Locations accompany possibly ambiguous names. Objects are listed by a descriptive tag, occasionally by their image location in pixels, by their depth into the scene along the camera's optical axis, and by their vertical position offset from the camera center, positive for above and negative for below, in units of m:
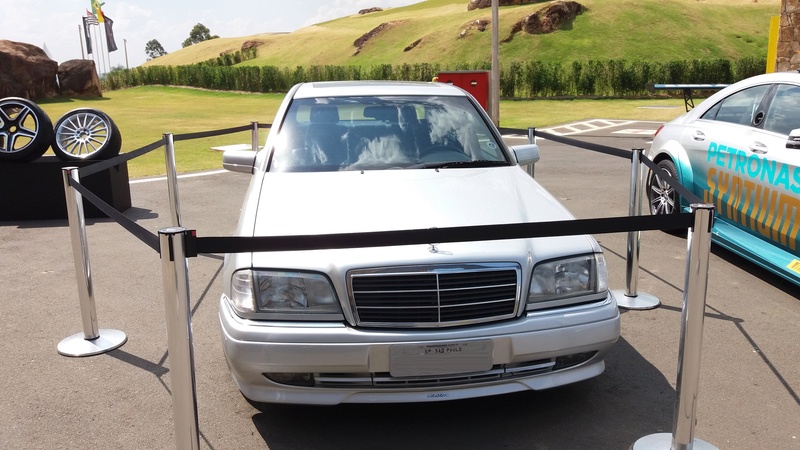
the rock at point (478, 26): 63.91 +4.04
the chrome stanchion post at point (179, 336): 2.71 -0.98
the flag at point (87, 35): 64.98 +3.94
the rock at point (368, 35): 74.94 +4.02
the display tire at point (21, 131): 8.19 -0.56
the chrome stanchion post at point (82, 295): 4.50 -1.35
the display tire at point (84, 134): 8.28 -0.63
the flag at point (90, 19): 65.69 +5.44
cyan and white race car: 5.31 -0.78
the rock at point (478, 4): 82.00 +7.63
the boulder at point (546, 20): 61.47 +4.31
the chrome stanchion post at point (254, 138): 7.68 -0.66
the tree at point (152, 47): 190.25 +8.07
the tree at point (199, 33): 168.62 +10.17
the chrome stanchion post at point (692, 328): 3.02 -1.09
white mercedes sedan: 3.14 -1.05
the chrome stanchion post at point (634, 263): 5.18 -1.40
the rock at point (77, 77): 39.88 +0.12
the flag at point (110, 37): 70.69 +4.06
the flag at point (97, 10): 68.05 +6.43
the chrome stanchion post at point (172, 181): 6.44 -0.90
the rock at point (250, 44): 93.82 +4.14
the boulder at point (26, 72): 34.97 +0.43
